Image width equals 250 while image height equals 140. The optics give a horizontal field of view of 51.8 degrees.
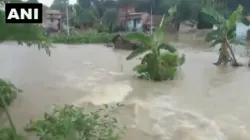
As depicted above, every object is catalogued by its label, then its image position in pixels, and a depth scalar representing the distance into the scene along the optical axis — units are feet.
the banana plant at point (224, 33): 31.75
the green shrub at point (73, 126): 11.86
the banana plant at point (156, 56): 25.63
